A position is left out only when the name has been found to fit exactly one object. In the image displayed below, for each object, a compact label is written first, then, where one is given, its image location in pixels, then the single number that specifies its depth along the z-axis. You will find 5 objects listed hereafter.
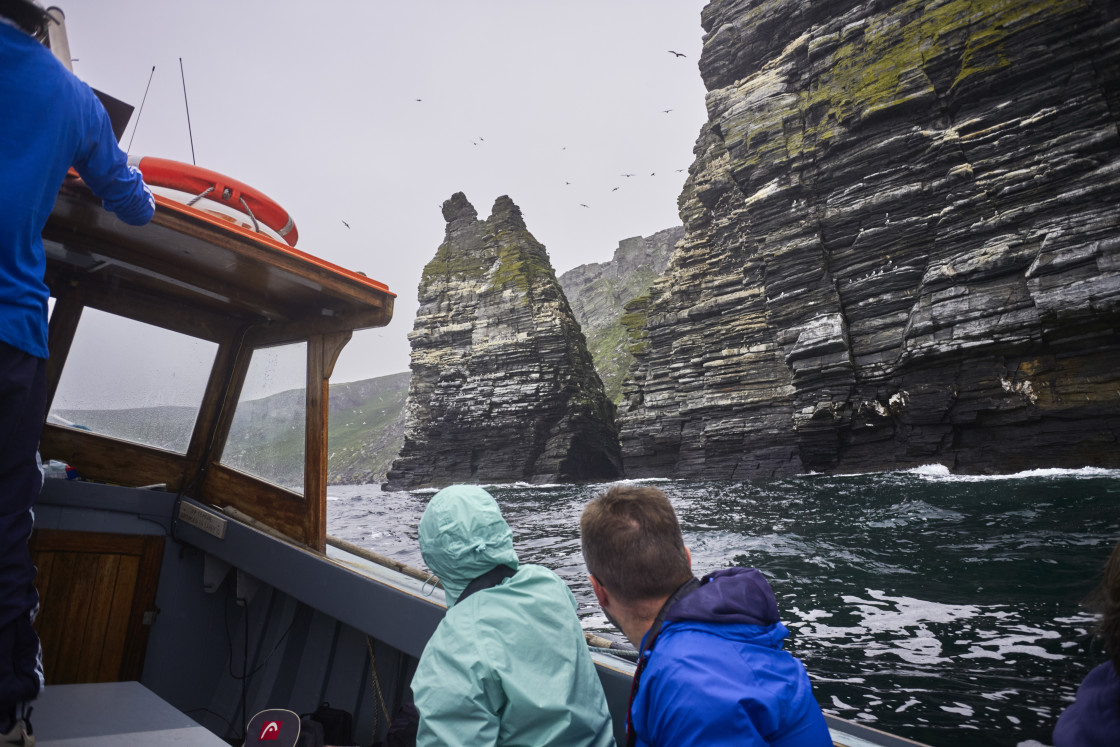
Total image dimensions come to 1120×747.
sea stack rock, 38.25
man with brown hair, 0.97
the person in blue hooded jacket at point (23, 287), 1.25
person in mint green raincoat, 1.31
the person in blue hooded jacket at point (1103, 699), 0.84
